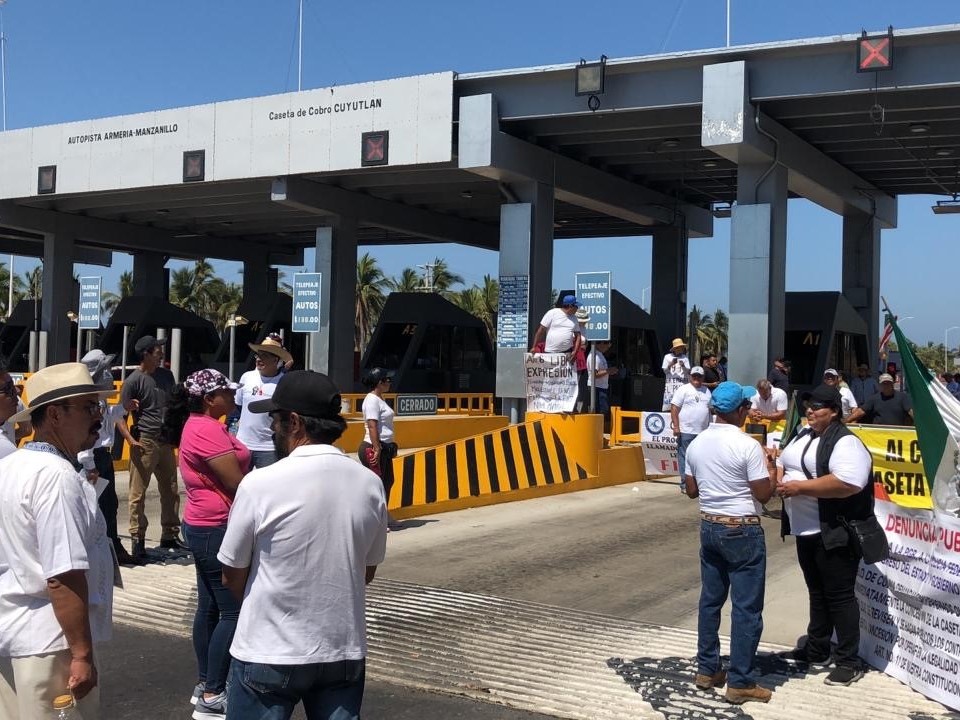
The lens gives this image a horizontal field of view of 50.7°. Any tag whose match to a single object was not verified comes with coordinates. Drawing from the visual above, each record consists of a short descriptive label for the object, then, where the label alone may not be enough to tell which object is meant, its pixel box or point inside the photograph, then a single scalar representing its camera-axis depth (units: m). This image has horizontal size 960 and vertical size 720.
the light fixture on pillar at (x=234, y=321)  20.29
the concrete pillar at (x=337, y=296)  26.81
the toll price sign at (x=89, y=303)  20.02
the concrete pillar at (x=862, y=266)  27.00
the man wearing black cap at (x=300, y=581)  3.23
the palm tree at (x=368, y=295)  64.50
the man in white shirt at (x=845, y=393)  13.47
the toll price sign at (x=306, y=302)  21.22
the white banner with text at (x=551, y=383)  15.29
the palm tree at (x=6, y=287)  73.25
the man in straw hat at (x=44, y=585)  3.21
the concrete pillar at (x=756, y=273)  19.11
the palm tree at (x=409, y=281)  72.62
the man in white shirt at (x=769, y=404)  14.50
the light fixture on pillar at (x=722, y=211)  30.81
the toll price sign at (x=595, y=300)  15.65
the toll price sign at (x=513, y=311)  21.62
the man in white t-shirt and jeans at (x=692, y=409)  12.95
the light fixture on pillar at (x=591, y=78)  18.91
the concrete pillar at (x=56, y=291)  31.94
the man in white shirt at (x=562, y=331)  15.36
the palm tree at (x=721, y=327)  83.50
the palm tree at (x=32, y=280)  72.19
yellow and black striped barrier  12.48
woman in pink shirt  5.20
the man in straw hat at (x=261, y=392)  8.51
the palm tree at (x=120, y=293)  75.75
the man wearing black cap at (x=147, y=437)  9.37
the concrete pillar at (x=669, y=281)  29.28
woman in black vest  5.89
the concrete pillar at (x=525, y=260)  21.50
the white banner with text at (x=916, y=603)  5.55
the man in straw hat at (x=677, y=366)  16.55
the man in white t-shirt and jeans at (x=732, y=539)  5.58
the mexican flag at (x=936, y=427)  5.60
